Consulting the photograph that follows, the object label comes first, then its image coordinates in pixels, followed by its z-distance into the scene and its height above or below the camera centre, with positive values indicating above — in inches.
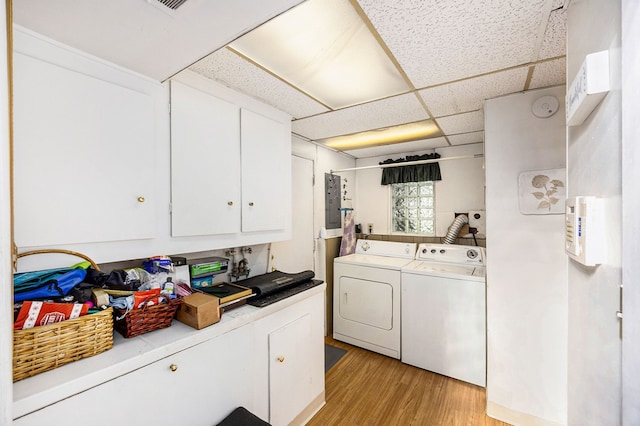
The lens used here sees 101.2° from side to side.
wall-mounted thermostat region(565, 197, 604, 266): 29.5 -2.3
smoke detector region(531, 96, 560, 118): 70.5 +28.4
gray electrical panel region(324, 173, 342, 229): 129.2 +5.2
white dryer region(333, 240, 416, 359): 108.3 -37.5
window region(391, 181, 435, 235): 132.8 +1.8
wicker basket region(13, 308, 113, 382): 33.4 -18.2
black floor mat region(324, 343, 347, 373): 105.4 -61.2
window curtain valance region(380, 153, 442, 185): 129.6 +20.3
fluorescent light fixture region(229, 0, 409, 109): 46.2 +33.3
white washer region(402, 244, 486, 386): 91.6 -38.3
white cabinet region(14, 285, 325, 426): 36.6 -30.6
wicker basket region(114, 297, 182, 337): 45.0 -19.2
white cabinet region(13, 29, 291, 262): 39.6 +10.1
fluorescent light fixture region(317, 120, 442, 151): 101.8 +32.6
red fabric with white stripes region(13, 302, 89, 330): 34.3 -14.0
